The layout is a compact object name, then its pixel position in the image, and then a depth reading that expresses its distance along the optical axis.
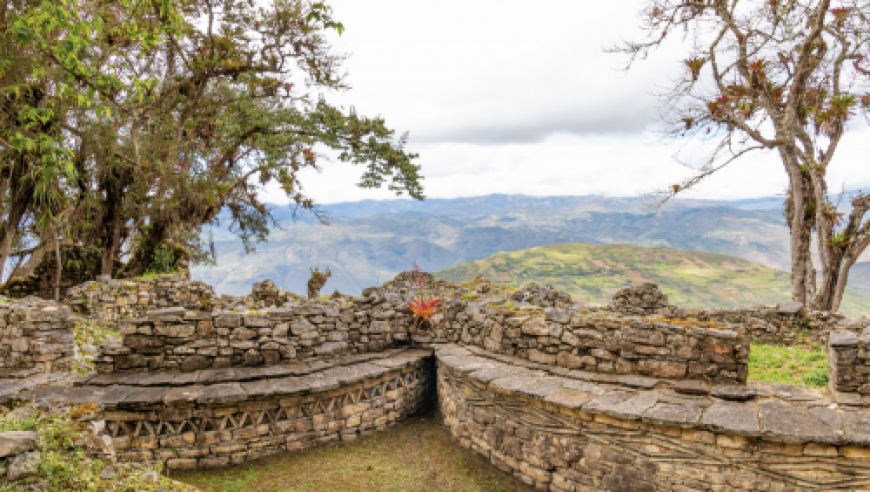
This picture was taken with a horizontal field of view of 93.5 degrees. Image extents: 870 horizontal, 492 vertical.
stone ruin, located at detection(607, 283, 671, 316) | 13.36
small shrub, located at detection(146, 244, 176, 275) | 17.52
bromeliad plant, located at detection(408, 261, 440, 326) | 9.19
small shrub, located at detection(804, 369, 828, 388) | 7.37
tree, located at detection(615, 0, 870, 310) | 13.50
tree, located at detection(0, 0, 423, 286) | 14.07
